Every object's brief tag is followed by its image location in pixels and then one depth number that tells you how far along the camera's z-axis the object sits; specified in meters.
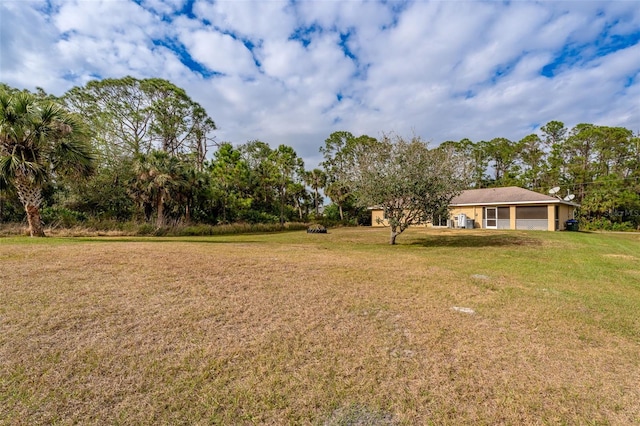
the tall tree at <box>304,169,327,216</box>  32.50
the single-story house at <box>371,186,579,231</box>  21.14
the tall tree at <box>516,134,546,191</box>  32.78
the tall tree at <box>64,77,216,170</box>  23.30
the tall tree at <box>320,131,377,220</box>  32.09
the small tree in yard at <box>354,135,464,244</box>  11.84
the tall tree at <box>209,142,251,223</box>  23.33
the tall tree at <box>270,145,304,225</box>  27.82
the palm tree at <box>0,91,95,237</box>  10.78
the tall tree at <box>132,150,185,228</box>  18.06
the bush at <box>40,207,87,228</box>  16.00
